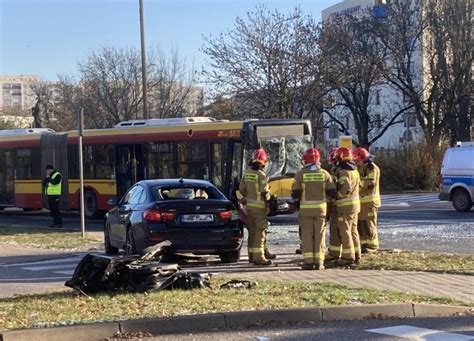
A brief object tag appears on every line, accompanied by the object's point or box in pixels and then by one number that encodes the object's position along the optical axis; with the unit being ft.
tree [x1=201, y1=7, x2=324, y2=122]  135.85
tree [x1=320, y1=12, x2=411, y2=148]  148.15
